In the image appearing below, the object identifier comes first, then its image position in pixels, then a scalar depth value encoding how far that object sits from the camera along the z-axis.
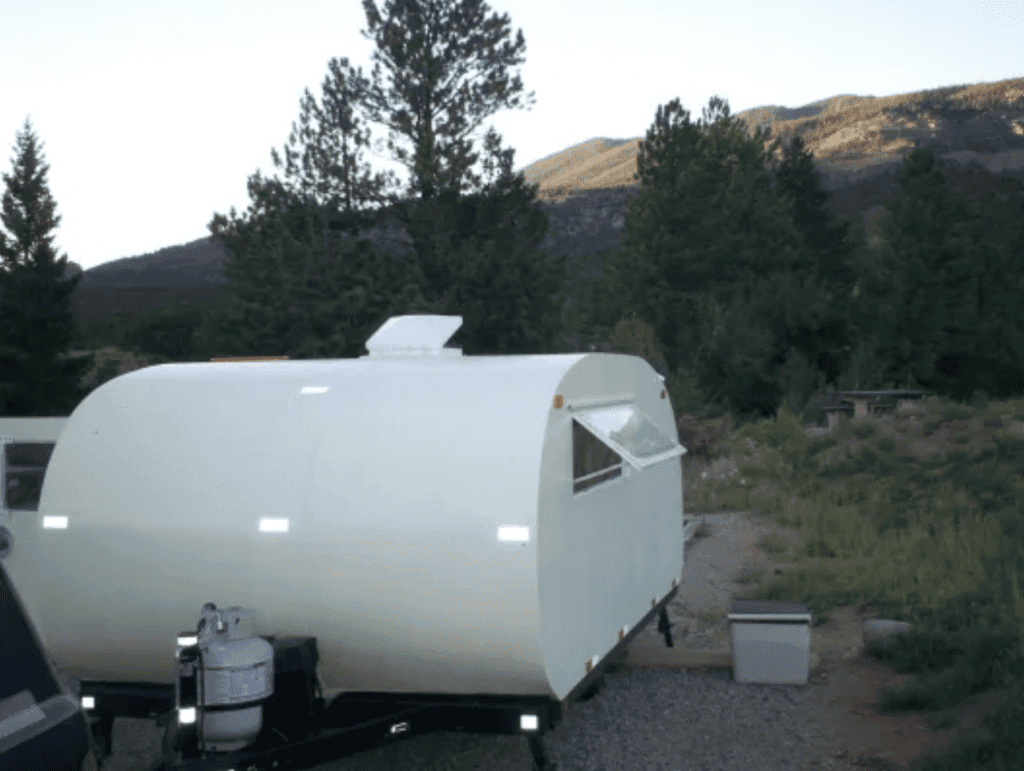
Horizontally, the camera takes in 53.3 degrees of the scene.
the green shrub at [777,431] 20.63
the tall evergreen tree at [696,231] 41.72
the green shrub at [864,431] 19.28
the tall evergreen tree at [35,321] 36.50
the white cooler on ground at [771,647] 7.82
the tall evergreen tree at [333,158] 30.33
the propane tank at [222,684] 4.73
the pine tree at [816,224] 48.06
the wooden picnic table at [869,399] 22.59
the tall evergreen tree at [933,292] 25.31
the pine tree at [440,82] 30.77
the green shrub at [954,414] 19.95
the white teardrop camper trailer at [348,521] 5.12
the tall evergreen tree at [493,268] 28.77
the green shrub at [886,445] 17.91
